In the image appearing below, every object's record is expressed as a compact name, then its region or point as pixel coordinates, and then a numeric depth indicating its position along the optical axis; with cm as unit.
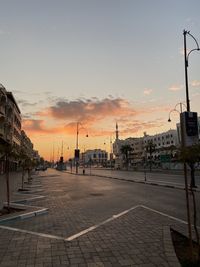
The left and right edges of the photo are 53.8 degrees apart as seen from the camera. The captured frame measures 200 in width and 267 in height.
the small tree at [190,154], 409
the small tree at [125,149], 8499
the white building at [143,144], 9552
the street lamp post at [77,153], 3848
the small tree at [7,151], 855
